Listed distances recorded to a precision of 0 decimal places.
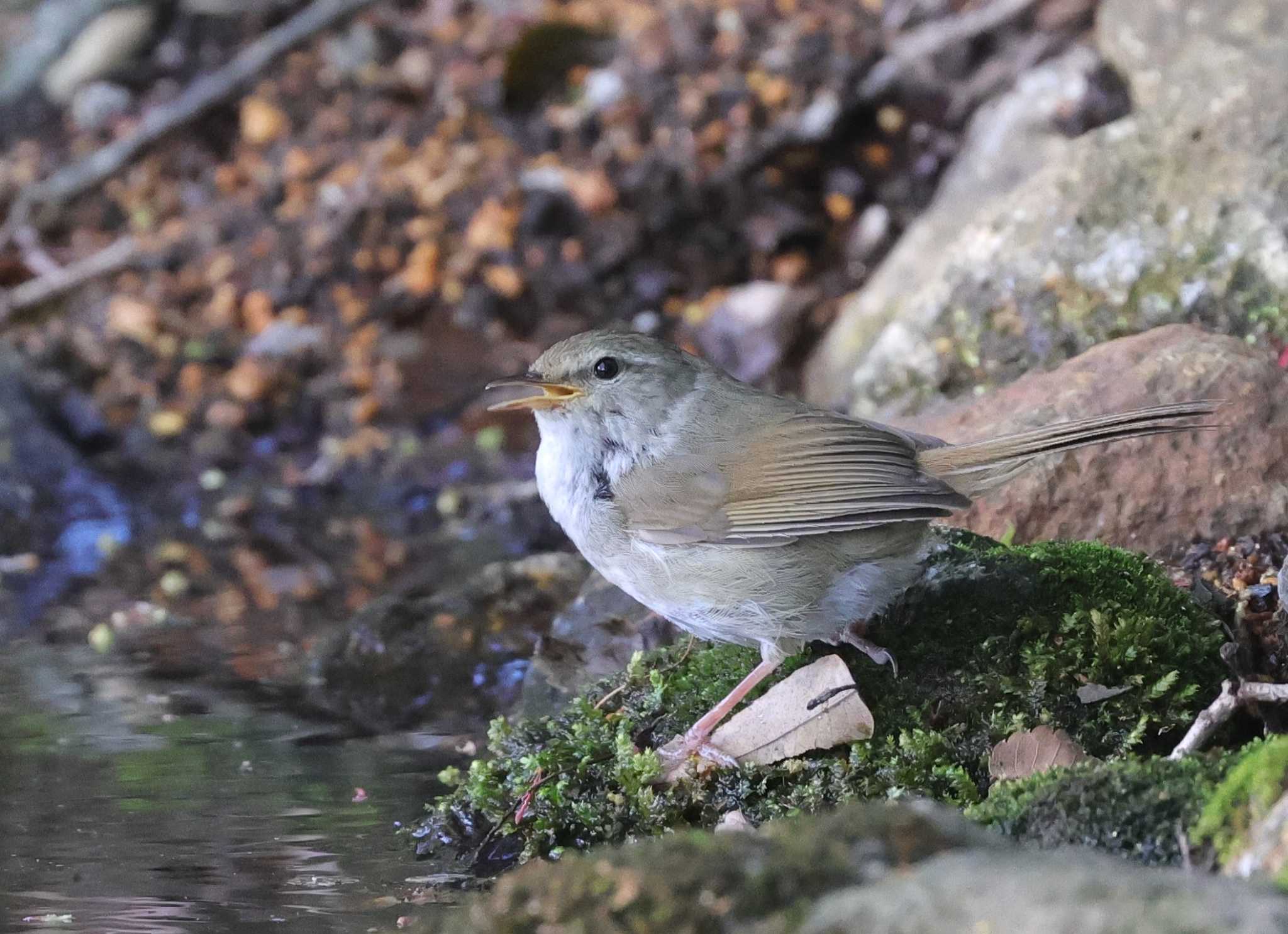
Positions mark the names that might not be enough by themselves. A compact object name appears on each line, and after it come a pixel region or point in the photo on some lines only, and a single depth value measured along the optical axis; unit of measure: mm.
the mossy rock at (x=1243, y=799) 5211
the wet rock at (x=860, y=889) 4059
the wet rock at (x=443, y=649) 11094
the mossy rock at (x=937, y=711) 7652
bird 8023
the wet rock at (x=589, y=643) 10109
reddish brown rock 9492
